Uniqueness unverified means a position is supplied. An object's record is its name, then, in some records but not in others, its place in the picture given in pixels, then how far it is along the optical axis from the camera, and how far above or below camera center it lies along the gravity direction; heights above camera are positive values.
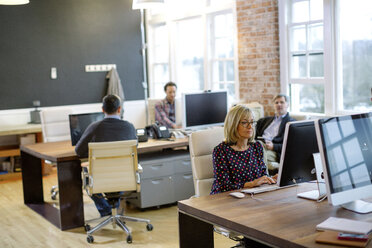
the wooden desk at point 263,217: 2.22 -0.65
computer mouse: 2.86 -0.62
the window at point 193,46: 7.60 +0.65
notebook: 2.04 -0.65
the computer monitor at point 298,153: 2.71 -0.39
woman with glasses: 3.31 -0.47
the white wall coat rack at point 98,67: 8.69 +0.39
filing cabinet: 5.46 -1.00
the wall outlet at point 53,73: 8.34 +0.31
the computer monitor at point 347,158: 2.40 -0.38
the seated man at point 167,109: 6.56 -0.28
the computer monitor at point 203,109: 5.87 -0.28
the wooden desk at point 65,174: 4.93 -0.83
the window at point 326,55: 5.61 +0.30
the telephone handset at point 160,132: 5.67 -0.50
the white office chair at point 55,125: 6.25 -0.42
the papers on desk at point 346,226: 2.11 -0.63
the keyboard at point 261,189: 2.95 -0.63
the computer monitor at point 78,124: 5.28 -0.34
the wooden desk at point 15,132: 7.41 -0.56
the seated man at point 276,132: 5.55 -0.56
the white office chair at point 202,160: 3.62 -0.53
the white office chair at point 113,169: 4.46 -0.71
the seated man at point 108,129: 4.71 -0.37
